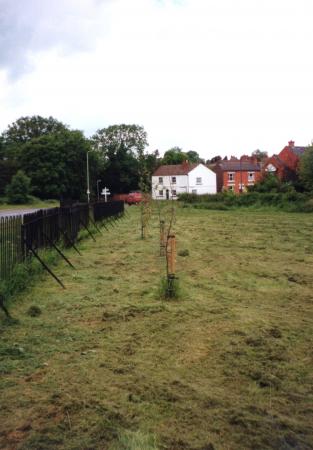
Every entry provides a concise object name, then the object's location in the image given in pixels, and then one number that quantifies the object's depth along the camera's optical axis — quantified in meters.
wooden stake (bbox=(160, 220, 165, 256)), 11.96
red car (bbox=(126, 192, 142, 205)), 54.13
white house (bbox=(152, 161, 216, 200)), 71.50
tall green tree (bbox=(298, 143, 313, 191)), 45.02
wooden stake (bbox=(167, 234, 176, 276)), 7.63
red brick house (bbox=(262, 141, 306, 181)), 60.84
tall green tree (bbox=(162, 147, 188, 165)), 94.06
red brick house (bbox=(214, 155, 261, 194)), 73.62
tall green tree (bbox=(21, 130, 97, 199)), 64.06
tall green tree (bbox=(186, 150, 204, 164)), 121.43
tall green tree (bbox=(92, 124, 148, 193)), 79.00
